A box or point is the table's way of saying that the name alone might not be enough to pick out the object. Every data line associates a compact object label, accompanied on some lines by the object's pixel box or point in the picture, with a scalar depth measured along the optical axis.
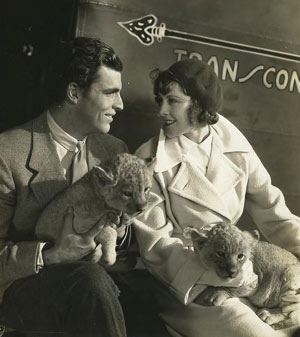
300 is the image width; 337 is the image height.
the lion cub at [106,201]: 1.69
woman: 1.89
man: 1.71
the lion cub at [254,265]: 1.83
